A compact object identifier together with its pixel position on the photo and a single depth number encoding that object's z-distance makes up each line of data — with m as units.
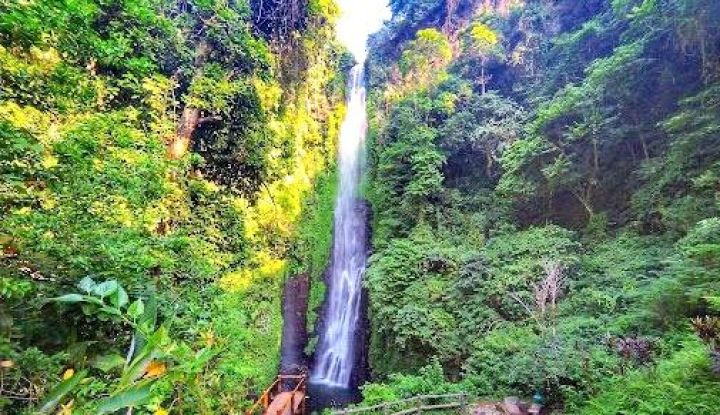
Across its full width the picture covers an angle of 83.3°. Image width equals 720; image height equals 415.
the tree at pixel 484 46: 17.59
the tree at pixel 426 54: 19.62
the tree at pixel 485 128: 14.55
